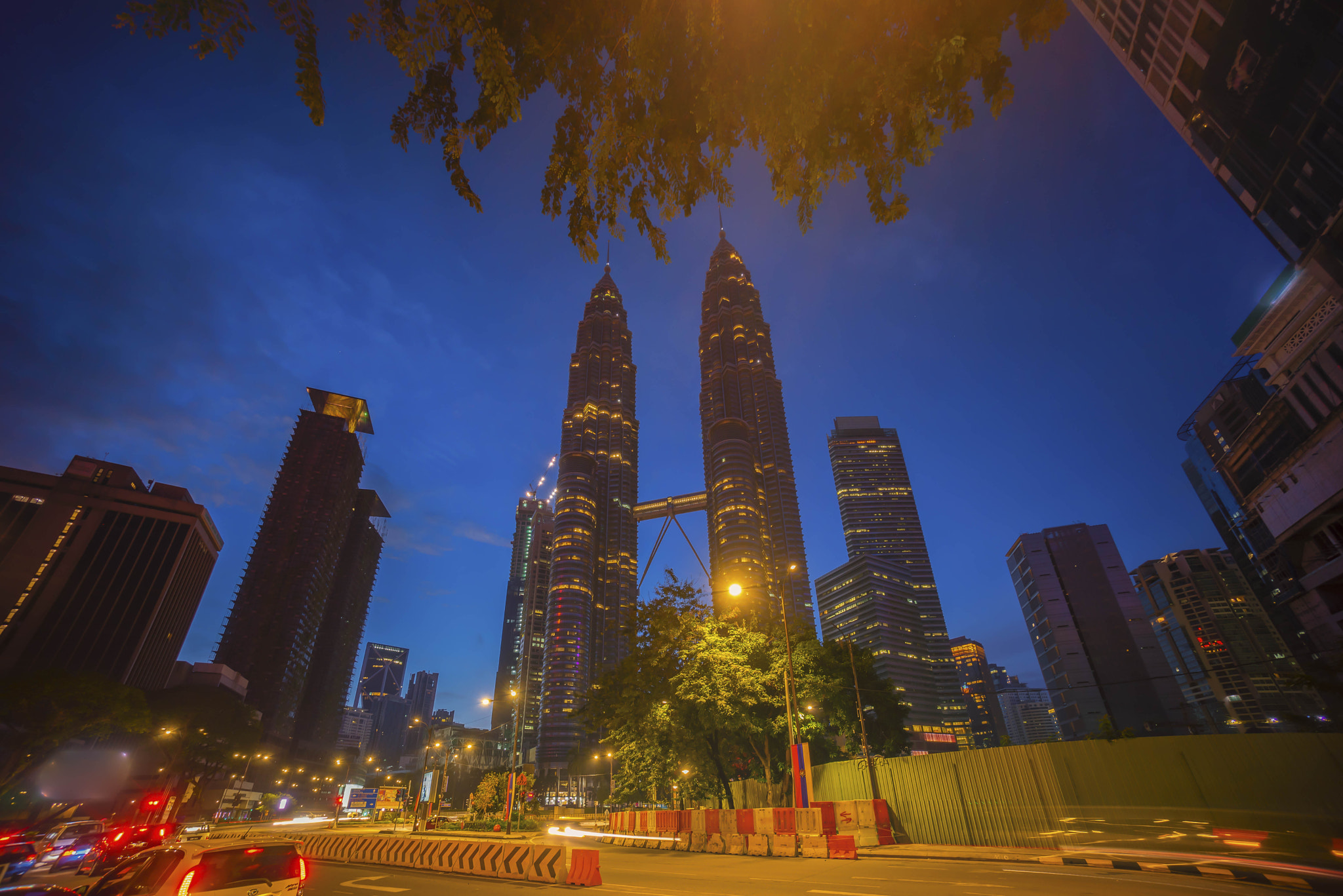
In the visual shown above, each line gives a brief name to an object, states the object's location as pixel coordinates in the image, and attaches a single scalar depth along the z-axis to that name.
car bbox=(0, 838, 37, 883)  13.71
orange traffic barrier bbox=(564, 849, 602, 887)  13.52
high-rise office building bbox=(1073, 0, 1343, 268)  39.88
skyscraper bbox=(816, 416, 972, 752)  179.00
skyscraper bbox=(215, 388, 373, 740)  122.12
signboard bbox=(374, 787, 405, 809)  63.55
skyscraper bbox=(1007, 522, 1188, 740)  145.38
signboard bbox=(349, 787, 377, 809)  64.86
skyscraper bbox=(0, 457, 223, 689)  75.56
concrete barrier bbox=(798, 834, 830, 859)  17.69
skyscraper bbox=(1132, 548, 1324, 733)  128.50
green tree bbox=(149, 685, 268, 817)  66.38
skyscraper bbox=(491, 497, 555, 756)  189.25
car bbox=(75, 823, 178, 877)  17.41
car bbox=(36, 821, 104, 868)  18.84
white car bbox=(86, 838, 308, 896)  6.99
